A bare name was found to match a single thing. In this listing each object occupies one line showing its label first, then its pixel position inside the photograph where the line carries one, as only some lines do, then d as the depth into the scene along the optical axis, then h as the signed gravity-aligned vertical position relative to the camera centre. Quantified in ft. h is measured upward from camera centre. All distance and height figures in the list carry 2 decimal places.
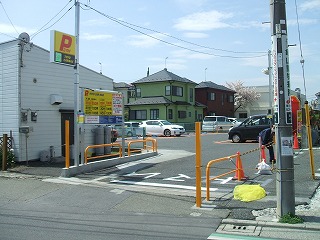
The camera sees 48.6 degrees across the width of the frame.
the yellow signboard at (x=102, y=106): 42.93 +2.33
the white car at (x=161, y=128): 108.27 -1.27
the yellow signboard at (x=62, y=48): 37.73 +8.44
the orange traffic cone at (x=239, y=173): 33.62 -4.77
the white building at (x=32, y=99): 46.19 +3.62
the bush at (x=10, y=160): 44.09 -4.33
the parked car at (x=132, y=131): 98.22 -1.89
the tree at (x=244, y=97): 208.85 +15.47
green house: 140.67 +10.19
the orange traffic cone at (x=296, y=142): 59.32 -3.24
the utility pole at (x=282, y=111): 20.94 +0.71
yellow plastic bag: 26.30 -5.30
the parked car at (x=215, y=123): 126.31 +0.14
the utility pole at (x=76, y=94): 39.81 +3.41
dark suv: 74.74 -1.25
